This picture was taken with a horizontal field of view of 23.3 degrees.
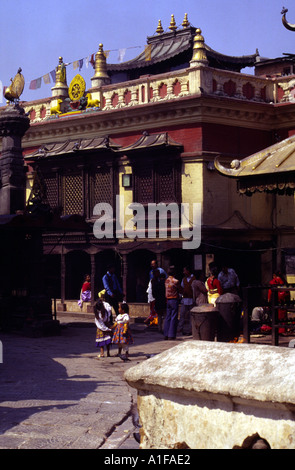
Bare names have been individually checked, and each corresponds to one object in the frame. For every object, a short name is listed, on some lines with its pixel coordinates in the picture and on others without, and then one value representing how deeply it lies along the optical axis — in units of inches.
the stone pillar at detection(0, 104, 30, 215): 711.7
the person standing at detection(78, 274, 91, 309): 944.3
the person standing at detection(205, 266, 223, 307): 677.3
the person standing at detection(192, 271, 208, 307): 698.8
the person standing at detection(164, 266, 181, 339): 659.4
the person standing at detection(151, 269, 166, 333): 703.1
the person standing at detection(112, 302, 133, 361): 544.1
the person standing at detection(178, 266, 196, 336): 717.3
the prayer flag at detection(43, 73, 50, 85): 1046.7
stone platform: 128.0
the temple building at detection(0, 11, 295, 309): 869.8
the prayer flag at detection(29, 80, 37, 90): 1055.0
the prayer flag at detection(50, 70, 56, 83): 1045.8
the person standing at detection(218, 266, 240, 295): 746.8
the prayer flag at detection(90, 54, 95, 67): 992.9
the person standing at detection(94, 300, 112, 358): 560.1
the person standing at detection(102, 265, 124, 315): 741.9
